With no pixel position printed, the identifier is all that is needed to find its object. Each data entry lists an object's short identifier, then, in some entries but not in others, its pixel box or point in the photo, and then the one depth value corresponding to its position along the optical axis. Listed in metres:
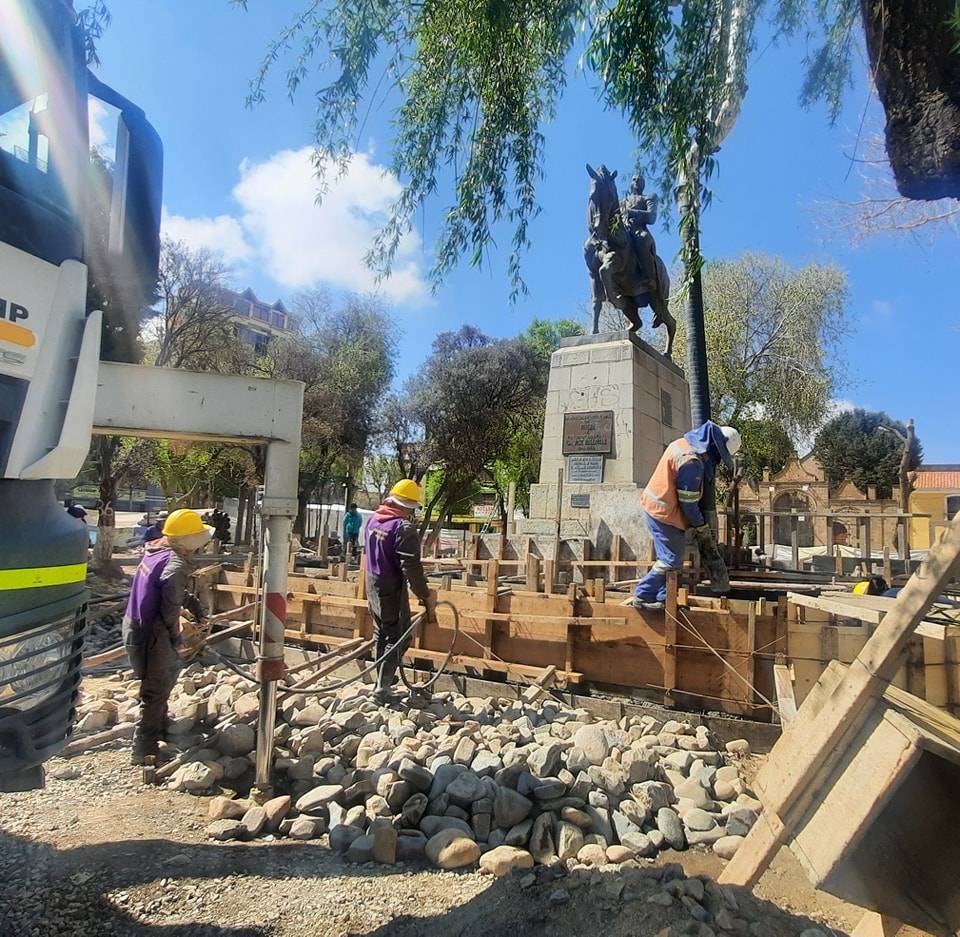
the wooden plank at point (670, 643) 5.48
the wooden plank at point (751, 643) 5.20
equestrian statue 10.55
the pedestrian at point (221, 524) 20.15
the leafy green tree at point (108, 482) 13.56
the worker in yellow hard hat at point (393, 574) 5.90
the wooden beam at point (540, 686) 5.62
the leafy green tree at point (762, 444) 26.97
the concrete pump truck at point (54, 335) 2.45
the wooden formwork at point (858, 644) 2.56
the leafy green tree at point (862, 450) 40.72
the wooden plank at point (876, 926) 2.15
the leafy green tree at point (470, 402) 25.61
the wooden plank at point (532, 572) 6.95
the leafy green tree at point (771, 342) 25.78
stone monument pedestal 9.20
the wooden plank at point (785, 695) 3.57
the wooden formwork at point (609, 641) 5.28
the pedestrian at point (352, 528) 18.38
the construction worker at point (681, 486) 6.41
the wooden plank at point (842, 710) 1.53
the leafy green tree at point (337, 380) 23.95
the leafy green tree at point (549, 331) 35.24
